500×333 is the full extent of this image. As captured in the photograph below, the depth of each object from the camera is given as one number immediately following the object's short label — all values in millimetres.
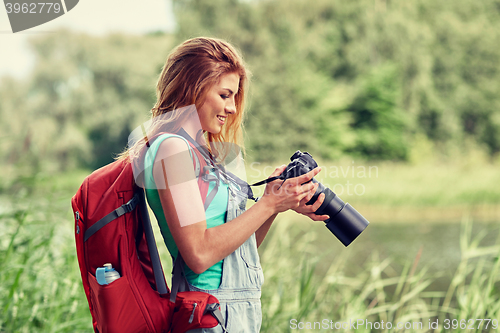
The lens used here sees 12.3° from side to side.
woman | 5602
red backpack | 5619
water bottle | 5611
